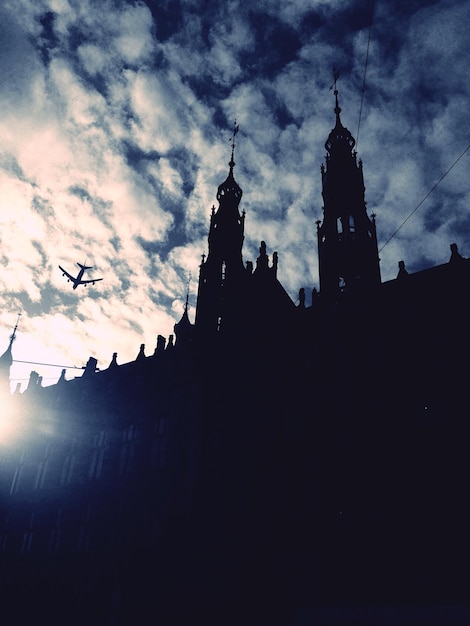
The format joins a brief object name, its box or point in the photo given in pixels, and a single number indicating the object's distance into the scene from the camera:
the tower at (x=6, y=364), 34.16
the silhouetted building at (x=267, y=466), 13.40
